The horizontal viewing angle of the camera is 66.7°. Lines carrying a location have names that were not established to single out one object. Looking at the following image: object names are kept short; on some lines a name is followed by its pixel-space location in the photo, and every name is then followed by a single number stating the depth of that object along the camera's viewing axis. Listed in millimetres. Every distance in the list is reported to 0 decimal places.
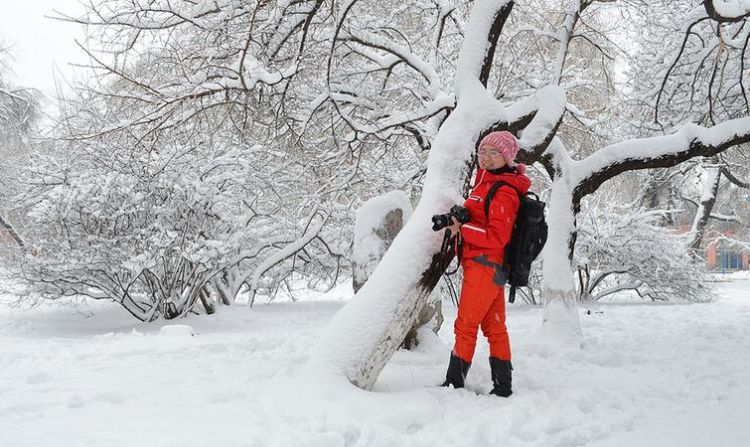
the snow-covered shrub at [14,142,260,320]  8570
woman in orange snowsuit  3639
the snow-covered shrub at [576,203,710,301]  12094
